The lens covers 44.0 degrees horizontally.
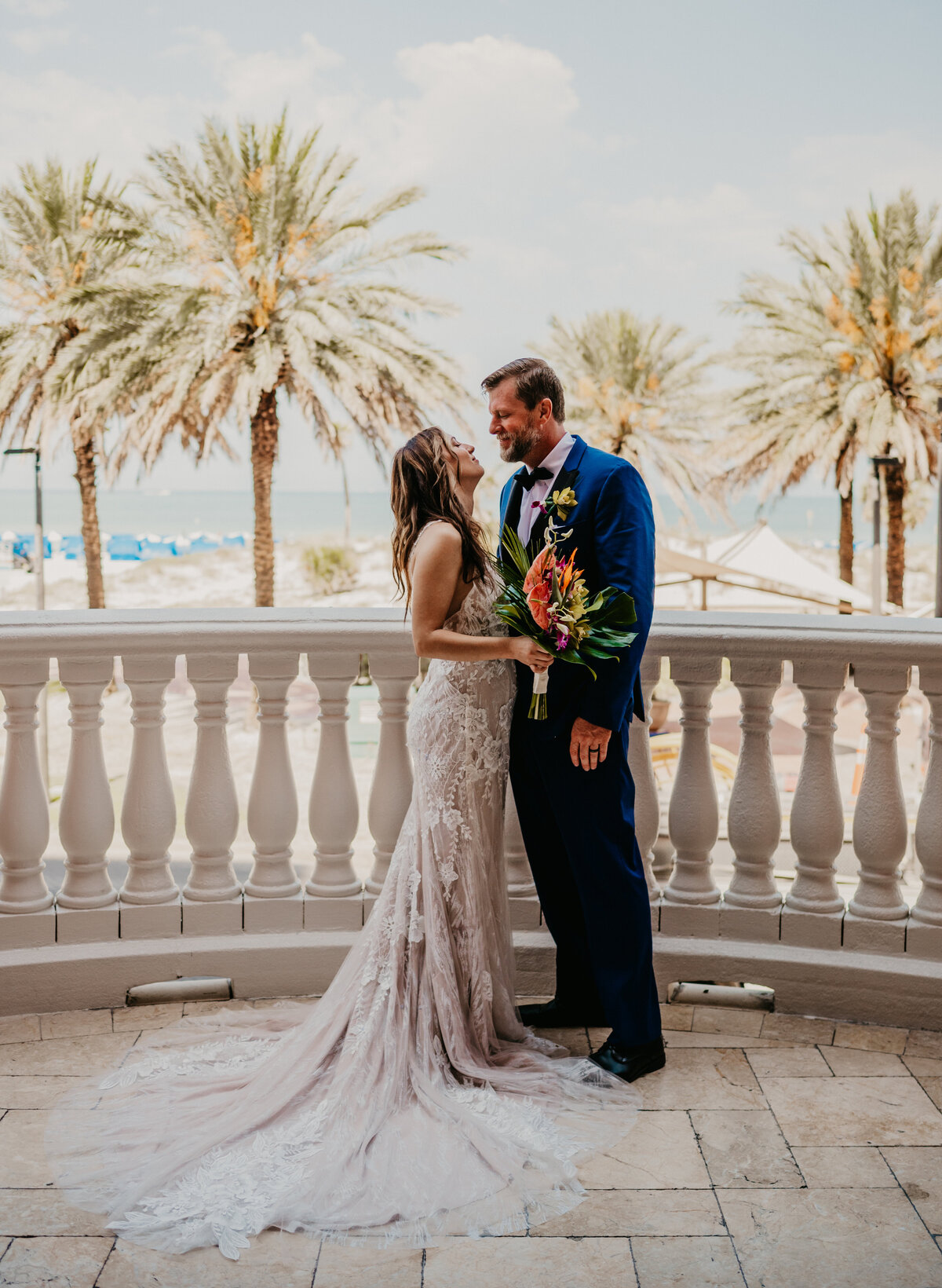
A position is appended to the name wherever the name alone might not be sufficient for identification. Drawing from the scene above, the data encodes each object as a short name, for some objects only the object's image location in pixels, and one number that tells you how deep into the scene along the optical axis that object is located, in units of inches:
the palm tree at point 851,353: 749.3
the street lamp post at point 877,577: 714.8
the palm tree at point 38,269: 745.6
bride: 94.3
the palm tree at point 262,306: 652.1
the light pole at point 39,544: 698.2
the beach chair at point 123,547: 2573.8
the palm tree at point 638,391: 930.7
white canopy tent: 734.5
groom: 110.2
